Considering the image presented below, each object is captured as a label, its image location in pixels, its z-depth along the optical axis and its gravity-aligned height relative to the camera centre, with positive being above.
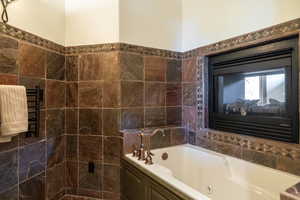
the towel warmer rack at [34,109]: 1.75 -0.08
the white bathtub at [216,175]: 1.48 -0.75
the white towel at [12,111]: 1.40 -0.09
